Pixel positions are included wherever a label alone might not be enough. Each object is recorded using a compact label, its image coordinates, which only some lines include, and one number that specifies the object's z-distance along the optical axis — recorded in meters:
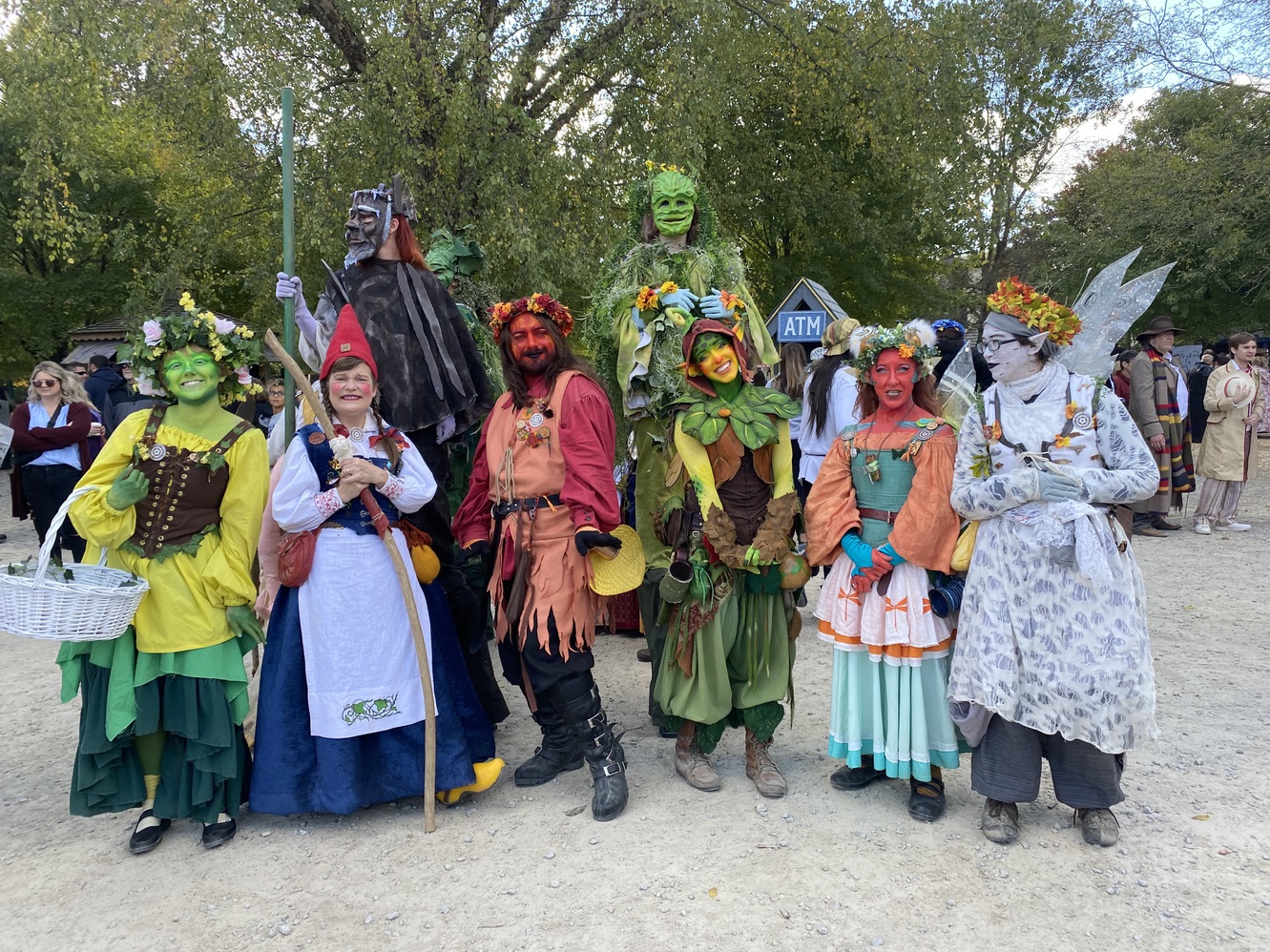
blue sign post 7.53
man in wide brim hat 8.78
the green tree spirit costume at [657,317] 4.21
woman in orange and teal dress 3.43
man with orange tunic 3.58
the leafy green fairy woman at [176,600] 3.31
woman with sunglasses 7.62
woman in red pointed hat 3.38
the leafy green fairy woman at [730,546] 3.65
